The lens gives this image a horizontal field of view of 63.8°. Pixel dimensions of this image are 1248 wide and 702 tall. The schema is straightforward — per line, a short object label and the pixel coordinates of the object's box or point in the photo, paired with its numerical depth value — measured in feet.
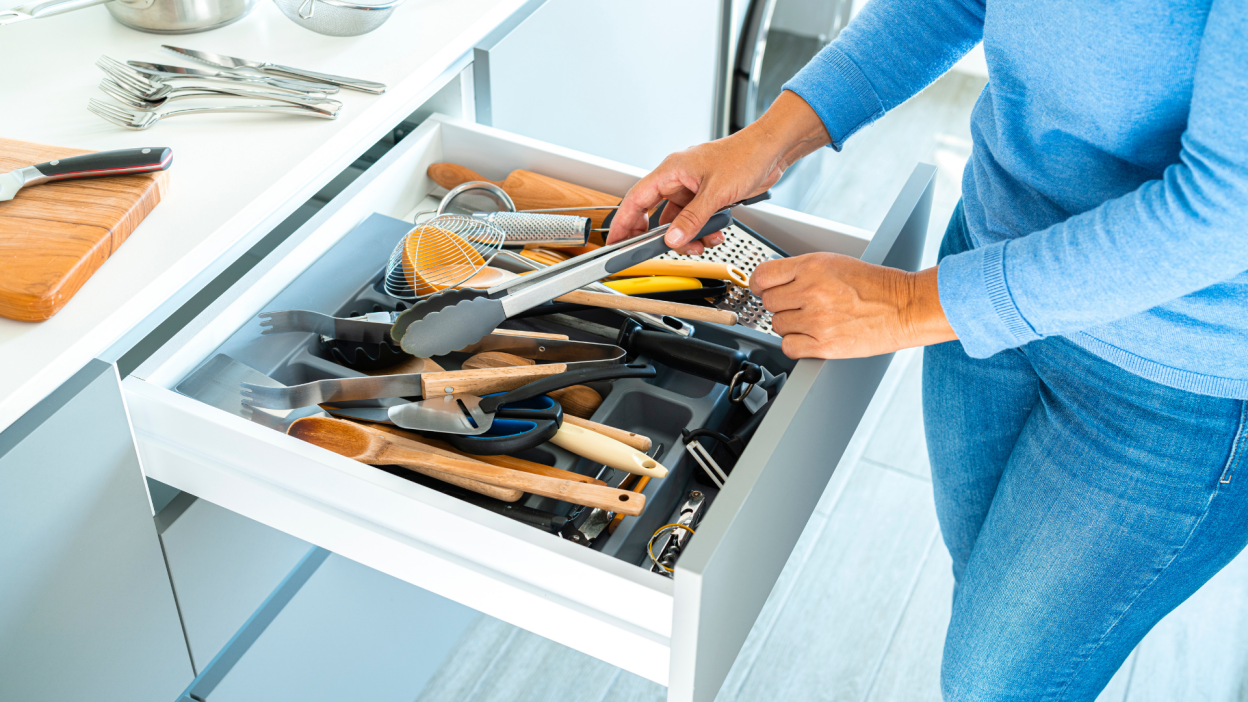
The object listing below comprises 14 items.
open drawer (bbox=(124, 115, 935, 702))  2.17
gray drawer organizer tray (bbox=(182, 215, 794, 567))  2.64
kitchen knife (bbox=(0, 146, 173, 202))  2.65
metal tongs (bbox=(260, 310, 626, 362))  2.79
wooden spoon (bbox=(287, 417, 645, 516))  2.33
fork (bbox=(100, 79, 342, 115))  3.09
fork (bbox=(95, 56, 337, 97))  3.13
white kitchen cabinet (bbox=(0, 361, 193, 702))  2.36
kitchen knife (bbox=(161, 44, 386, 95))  3.24
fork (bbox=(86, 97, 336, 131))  3.04
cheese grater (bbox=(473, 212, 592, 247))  3.21
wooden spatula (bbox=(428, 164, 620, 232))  3.44
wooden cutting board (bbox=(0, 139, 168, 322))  2.37
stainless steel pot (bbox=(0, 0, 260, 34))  3.44
